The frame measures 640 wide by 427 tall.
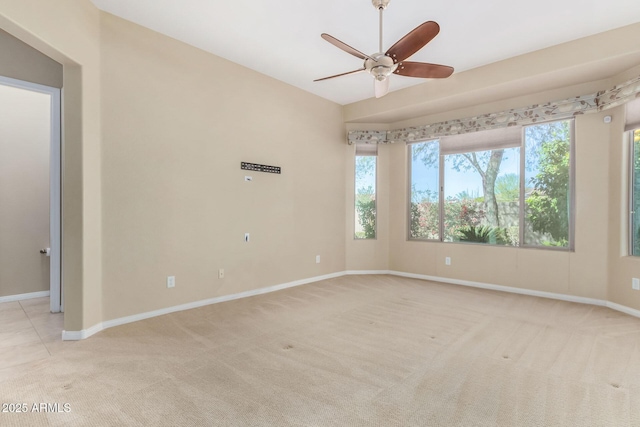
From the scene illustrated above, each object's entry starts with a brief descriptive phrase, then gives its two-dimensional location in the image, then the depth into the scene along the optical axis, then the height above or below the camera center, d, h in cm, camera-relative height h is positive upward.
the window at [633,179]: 350 +39
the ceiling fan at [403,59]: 225 +127
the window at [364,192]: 572 +37
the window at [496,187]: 417 +39
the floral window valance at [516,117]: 346 +134
